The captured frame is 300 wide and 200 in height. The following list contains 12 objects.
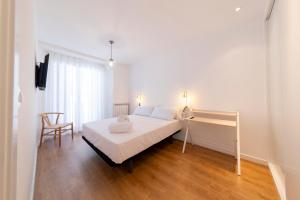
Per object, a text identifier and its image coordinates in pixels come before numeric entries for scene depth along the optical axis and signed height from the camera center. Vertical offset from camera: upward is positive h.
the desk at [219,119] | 2.03 -0.37
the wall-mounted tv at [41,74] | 1.86 +0.41
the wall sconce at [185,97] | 3.19 +0.10
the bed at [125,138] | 1.76 -0.61
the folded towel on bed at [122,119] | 2.51 -0.36
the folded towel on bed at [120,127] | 2.17 -0.46
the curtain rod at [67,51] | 3.07 +1.38
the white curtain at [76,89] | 3.43 +0.38
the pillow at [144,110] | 3.71 -0.29
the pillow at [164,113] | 3.13 -0.31
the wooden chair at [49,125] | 2.90 -0.57
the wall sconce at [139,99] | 4.49 +0.08
